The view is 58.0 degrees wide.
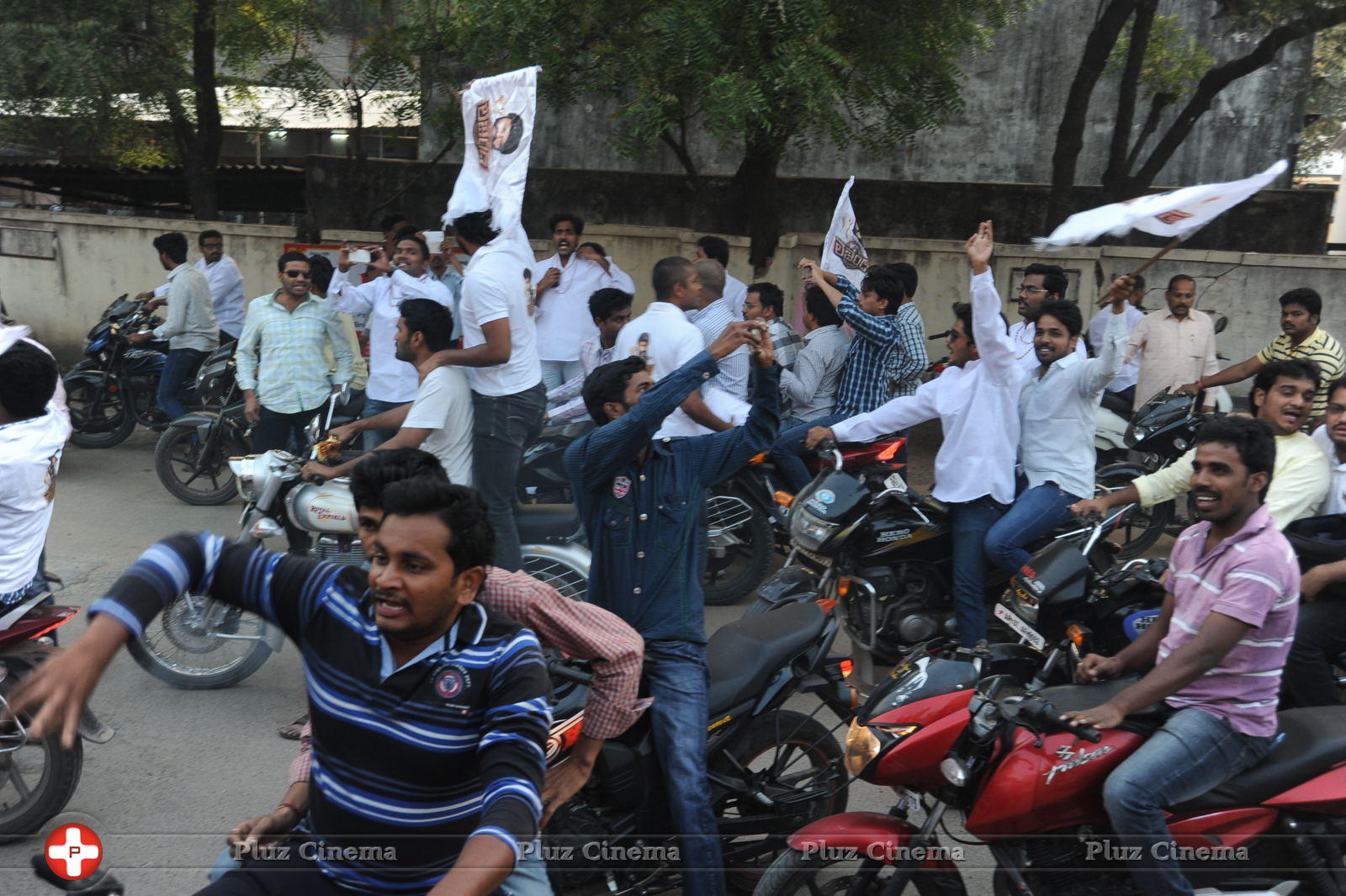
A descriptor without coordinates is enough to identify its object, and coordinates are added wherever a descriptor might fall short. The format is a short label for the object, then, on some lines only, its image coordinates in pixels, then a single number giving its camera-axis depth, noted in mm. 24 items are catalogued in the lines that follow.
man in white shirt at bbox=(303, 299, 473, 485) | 5418
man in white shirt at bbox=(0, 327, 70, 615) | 4172
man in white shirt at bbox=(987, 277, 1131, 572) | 5504
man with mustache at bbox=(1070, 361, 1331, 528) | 4703
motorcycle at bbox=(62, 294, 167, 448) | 10016
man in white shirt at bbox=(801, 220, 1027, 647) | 5445
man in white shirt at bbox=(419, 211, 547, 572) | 5609
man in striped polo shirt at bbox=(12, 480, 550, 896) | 2273
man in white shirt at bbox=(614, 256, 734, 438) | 6348
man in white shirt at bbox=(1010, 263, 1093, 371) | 7430
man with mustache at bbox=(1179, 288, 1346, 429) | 7457
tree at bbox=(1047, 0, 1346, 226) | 10391
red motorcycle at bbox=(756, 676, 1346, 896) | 3191
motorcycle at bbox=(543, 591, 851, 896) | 3605
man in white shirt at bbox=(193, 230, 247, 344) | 10656
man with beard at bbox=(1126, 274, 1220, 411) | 8602
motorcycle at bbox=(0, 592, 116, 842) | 4121
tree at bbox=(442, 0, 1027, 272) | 8133
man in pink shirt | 3205
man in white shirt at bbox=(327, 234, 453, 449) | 7590
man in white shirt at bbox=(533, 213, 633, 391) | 9047
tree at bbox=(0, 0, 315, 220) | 10375
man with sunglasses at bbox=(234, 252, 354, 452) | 7660
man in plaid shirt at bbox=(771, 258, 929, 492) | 6824
